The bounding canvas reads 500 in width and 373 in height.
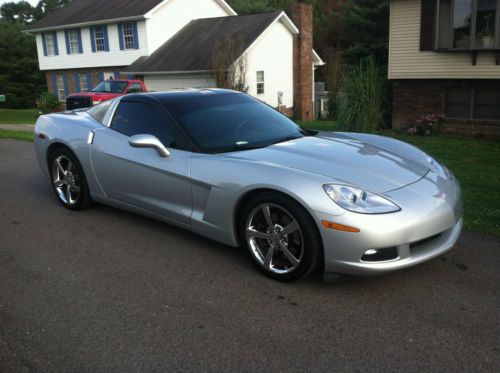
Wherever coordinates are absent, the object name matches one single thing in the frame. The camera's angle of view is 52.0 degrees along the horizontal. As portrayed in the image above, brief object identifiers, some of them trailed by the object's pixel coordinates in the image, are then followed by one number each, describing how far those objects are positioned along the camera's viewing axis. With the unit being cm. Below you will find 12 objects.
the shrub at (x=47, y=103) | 3438
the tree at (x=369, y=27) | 3547
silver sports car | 357
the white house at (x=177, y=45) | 2845
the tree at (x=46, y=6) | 7688
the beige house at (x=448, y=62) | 1473
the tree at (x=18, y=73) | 4412
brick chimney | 3145
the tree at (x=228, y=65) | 2558
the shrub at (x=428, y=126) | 1553
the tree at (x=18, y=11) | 7956
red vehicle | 2020
